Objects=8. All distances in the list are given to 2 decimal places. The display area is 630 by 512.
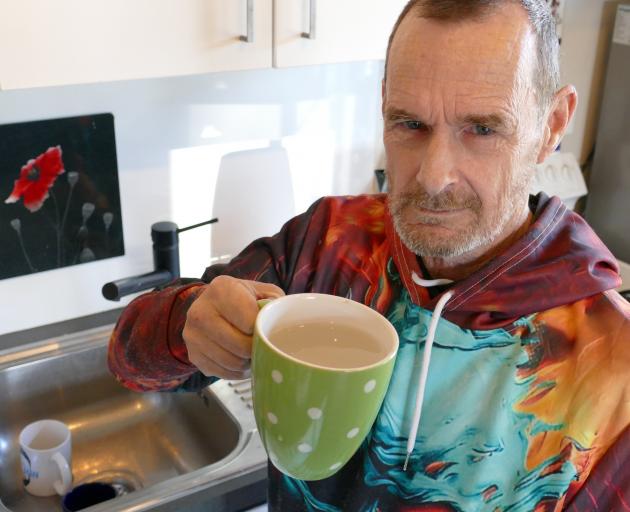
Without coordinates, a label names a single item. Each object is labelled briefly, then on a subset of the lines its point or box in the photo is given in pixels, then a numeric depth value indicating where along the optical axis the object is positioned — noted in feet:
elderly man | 2.60
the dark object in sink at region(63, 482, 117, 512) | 4.09
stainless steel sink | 4.62
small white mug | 4.25
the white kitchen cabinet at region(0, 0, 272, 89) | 3.25
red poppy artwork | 4.55
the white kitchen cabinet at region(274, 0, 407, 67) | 3.92
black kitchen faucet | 4.77
